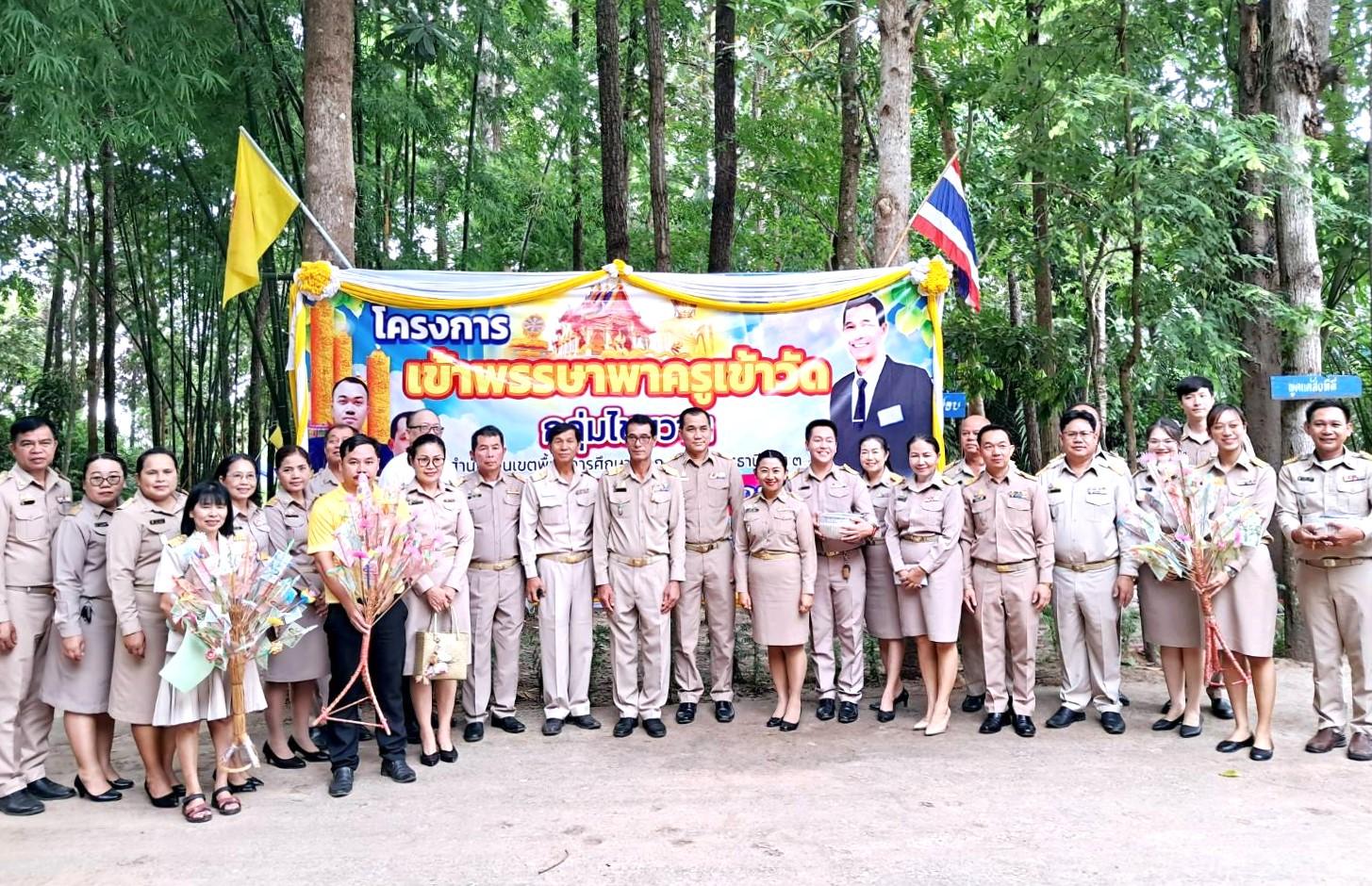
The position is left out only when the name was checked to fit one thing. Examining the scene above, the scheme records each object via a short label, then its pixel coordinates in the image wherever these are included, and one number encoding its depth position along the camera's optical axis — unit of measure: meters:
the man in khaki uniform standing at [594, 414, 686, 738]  4.53
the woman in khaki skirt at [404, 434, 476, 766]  3.96
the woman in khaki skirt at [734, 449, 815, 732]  4.45
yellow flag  5.15
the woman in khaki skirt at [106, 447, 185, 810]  3.38
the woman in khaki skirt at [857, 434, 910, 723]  4.62
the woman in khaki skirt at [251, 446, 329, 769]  3.95
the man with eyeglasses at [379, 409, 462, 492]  4.23
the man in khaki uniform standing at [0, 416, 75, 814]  3.51
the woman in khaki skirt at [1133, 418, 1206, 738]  4.28
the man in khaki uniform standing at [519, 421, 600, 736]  4.51
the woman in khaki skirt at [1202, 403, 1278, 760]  3.98
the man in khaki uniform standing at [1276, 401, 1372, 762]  3.91
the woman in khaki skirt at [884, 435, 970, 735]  4.36
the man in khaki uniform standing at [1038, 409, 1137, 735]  4.36
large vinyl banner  5.12
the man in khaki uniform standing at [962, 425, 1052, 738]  4.35
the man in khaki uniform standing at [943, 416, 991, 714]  4.62
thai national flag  5.43
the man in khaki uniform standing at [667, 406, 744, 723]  4.64
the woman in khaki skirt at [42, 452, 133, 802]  3.50
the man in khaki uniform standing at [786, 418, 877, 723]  4.57
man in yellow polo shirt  3.62
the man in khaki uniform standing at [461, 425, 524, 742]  4.47
